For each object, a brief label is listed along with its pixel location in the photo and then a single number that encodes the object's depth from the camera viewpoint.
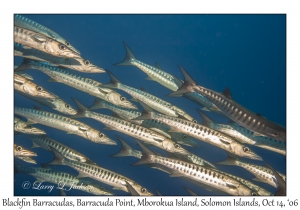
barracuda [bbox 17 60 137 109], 5.13
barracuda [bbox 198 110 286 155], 4.55
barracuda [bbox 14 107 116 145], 5.06
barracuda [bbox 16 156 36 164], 4.59
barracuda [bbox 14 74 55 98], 4.38
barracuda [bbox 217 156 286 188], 4.62
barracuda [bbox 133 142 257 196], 4.13
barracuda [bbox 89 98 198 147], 5.44
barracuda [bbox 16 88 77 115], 5.17
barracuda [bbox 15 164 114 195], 4.95
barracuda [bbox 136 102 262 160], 4.47
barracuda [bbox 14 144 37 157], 4.24
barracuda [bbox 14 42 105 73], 4.48
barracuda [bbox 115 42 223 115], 5.47
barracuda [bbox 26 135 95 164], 5.19
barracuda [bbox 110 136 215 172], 5.01
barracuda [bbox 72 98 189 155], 4.82
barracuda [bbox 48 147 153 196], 4.72
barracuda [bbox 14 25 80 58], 3.57
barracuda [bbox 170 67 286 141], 3.59
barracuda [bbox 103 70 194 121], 5.59
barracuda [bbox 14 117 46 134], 4.60
